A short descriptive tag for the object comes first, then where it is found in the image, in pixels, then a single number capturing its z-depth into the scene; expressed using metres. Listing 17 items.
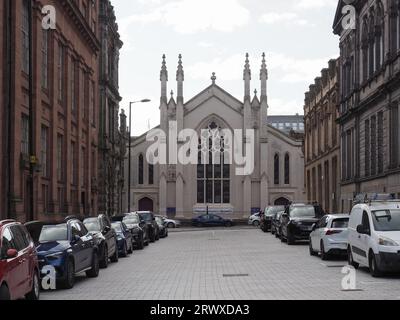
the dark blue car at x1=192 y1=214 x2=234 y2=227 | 75.44
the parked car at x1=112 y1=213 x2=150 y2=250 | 33.22
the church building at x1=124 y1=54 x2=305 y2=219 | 80.38
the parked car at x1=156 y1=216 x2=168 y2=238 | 47.49
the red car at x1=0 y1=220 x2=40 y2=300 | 12.51
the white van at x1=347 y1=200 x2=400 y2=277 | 18.12
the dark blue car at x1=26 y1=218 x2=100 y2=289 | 17.23
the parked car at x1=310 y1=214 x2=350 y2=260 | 24.19
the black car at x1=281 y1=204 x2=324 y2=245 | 34.59
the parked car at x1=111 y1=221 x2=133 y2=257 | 28.27
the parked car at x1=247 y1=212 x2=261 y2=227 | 73.39
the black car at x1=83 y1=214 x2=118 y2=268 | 22.84
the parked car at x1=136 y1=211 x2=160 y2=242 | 39.94
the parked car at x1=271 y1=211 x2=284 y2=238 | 41.20
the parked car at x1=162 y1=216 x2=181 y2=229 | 72.21
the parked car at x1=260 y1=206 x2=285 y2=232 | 52.19
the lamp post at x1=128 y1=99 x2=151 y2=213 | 51.92
